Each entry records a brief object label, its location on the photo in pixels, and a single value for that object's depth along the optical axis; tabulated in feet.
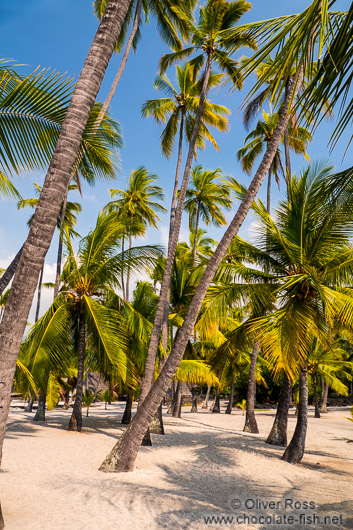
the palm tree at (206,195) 80.74
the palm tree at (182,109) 52.19
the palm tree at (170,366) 25.53
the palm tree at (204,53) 39.78
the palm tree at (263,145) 60.03
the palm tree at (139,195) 83.30
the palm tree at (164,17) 40.29
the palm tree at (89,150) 16.25
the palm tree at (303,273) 29.96
